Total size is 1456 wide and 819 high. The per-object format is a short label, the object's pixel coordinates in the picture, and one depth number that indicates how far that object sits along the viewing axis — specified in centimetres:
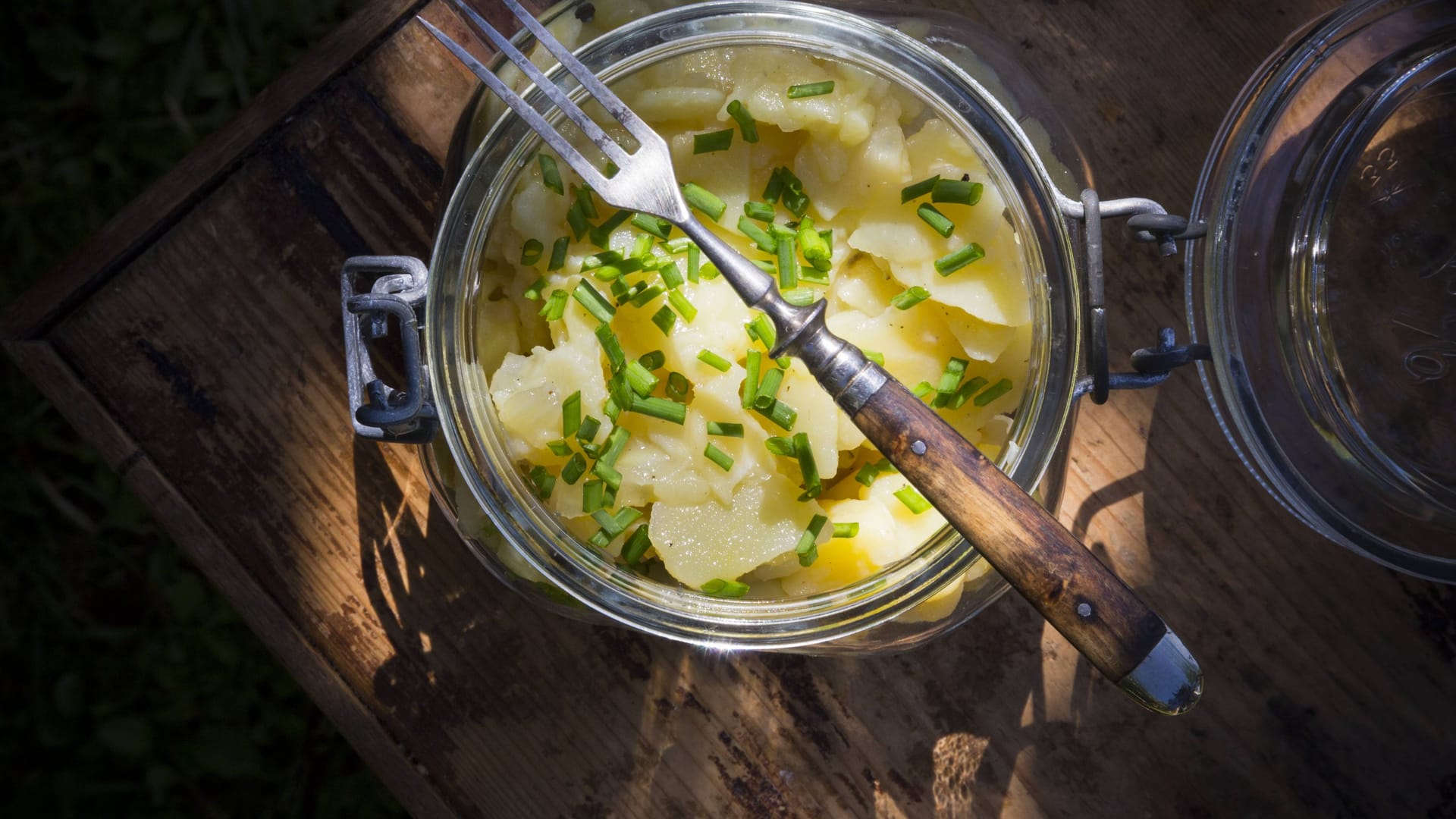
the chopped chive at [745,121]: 45
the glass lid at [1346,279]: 49
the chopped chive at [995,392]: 46
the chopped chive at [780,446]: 45
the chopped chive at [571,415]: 44
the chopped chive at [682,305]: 45
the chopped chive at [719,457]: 45
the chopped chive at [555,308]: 45
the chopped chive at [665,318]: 45
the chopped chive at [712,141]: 45
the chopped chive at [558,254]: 45
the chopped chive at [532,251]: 45
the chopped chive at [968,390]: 46
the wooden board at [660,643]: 51
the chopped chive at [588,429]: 45
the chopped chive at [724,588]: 45
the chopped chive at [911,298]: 45
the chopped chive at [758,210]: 45
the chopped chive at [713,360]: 45
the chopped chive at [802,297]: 46
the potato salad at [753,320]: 45
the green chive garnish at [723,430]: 45
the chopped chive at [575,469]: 45
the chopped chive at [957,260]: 44
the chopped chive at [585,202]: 46
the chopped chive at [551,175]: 45
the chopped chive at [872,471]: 46
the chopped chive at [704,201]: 45
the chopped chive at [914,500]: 45
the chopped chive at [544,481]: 46
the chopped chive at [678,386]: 45
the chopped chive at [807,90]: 45
